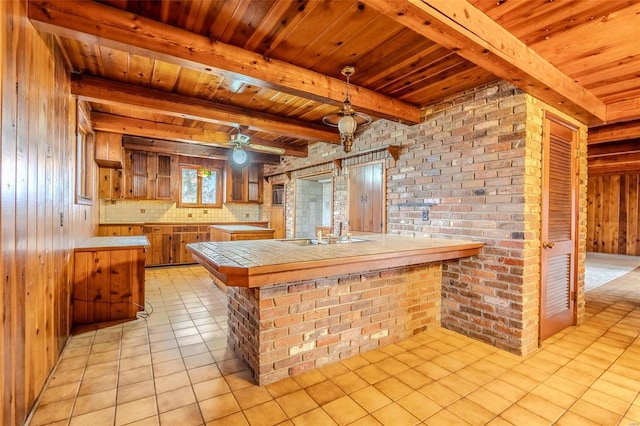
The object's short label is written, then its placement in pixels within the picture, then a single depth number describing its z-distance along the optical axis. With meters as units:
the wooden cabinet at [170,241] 6.20
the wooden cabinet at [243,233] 4.62
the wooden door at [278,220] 7.03
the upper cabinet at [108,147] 4.54
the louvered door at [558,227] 2.84
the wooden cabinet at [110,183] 5.72
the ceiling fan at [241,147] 4.43
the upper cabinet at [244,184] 7.30
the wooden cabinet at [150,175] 6.22
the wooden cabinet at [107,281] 3.18
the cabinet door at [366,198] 4.13
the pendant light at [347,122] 2.49
